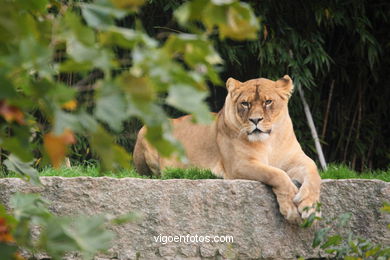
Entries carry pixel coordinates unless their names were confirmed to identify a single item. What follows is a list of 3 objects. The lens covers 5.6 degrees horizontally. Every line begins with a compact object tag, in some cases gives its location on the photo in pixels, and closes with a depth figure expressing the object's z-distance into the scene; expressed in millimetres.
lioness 18707
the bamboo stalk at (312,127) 20249
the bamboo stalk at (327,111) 20622
